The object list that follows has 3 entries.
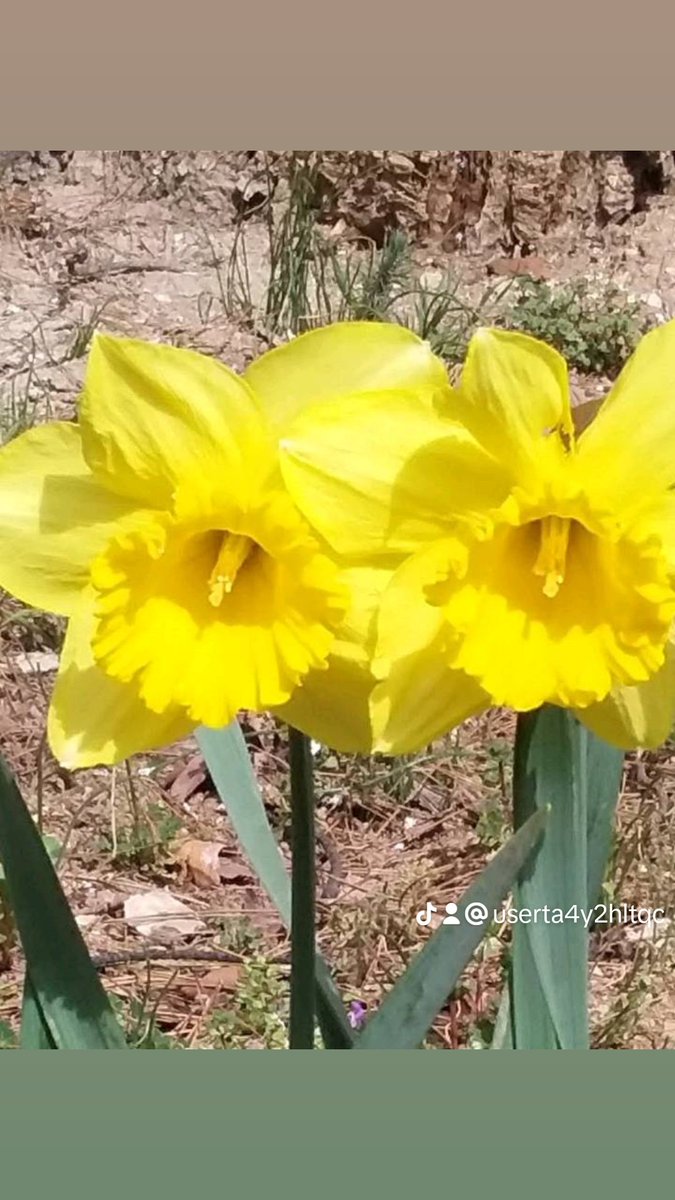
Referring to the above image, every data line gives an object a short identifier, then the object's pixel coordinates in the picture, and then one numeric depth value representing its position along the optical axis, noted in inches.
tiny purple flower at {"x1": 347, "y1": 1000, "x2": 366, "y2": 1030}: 29.9
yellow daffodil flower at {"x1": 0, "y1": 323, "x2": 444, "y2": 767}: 22.0
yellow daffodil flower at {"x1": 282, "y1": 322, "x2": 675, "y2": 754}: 21.6
